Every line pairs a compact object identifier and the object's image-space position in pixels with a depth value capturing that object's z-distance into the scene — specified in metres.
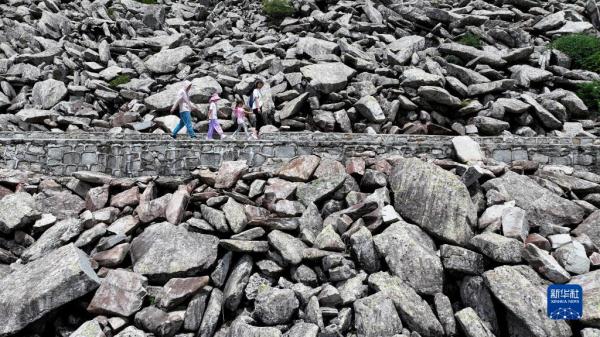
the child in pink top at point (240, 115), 13.88
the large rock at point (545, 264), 7.97
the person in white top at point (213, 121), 12.89
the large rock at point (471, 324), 7.45
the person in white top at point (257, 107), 14.81
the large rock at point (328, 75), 16.41
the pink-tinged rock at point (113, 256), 8.97
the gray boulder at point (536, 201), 9.60
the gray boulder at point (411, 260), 8.35
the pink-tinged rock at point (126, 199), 10.48
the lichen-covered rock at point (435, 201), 9.16
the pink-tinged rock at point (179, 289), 8.19
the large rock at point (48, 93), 17.28
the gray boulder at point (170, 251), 8.76
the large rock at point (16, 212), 9.58
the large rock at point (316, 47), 19.36
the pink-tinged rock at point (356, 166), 10.79
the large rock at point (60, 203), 10.37
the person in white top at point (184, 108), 12.30
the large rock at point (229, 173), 10.67
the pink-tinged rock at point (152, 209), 9.99
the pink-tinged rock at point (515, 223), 8.83
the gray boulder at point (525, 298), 7.29
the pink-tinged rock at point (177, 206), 9.84
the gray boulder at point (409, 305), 7.66
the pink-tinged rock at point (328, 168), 10.81
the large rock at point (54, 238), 9.22
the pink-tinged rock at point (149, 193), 10.53
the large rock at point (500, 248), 8.22
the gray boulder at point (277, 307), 7.88
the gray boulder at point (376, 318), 7.57
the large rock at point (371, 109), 15.48
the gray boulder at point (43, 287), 7.70
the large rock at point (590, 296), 7.20
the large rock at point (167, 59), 20.11
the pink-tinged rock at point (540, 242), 8.66
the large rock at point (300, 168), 10.76
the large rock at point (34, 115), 15.31
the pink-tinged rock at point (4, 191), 10.39
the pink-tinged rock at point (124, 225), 9.68
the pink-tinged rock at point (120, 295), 8.04
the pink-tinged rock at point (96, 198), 10.48
